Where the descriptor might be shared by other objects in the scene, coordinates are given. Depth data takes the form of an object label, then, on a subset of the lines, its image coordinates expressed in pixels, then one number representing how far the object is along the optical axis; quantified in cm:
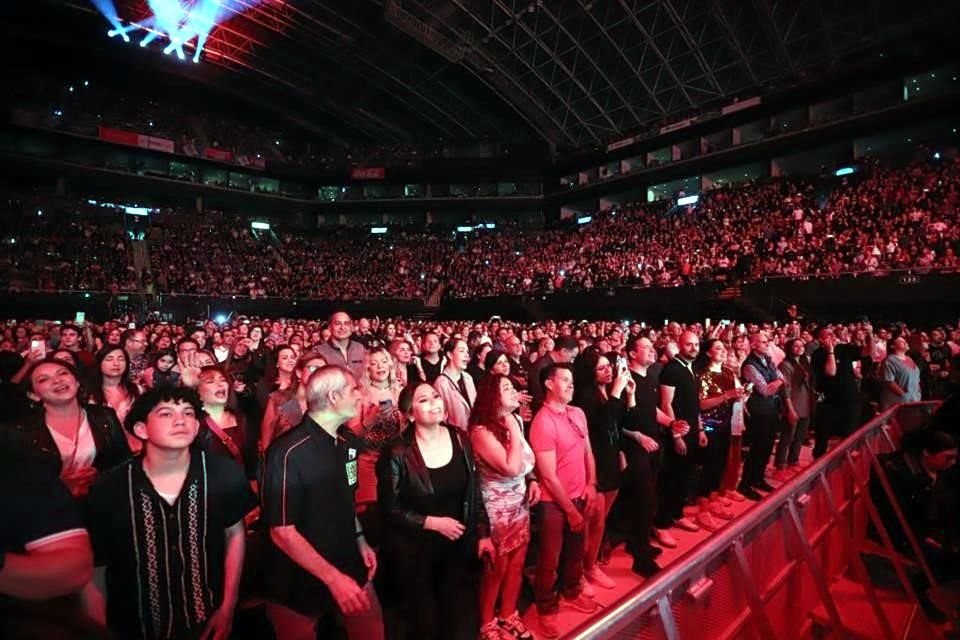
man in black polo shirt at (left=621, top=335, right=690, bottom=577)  415
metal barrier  149
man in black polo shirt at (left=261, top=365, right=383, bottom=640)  209
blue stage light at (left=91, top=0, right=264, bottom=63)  2506
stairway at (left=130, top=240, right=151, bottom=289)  2683
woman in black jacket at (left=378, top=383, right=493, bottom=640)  264
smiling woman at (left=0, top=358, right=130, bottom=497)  248
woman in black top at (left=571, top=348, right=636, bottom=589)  393
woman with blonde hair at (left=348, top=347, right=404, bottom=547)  354
